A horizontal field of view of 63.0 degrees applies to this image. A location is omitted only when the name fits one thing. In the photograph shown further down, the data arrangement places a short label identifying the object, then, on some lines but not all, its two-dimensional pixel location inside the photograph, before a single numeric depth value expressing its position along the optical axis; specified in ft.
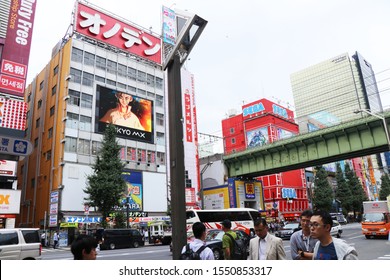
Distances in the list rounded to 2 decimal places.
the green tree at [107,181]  98.78
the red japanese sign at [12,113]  109.70
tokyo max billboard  135.74
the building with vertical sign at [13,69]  105.60
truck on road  70.44
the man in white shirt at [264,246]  15.78
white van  35.76
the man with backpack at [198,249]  13.77
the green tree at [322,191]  201.98
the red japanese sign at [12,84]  107.45
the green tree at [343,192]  225.35
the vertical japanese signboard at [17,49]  108.17
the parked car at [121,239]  84.79
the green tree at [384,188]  300.11
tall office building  336.08
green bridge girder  98.12
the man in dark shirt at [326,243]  10.03
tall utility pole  15.88
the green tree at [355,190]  227.40
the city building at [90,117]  121.90
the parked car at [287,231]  85.66
